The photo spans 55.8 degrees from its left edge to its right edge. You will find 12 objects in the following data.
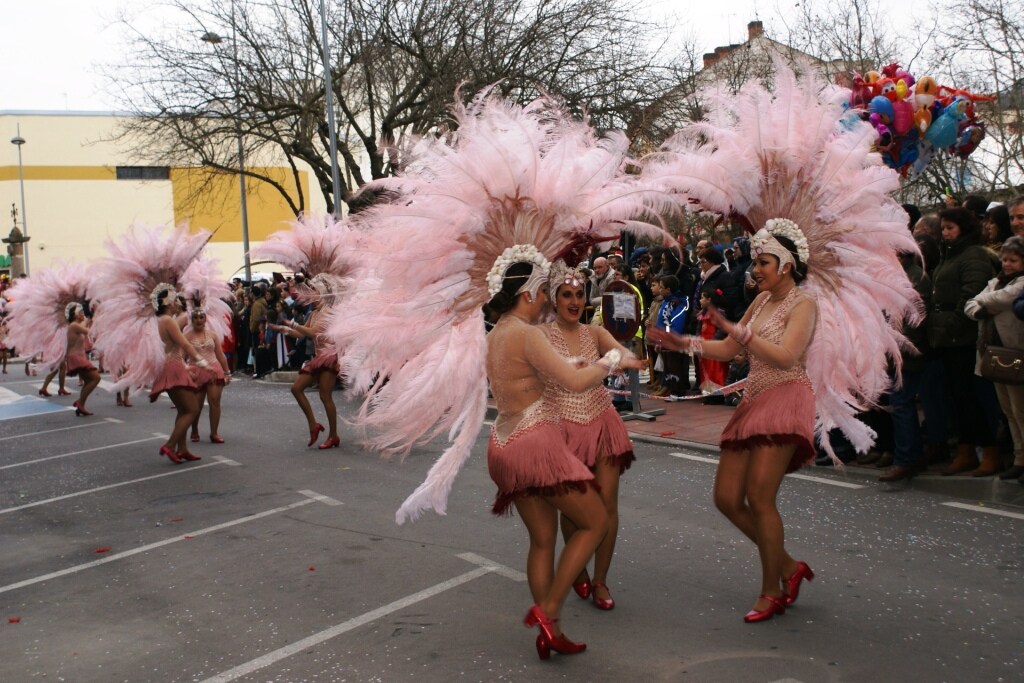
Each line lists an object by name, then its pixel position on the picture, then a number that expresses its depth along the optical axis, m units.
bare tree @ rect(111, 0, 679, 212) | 18.17
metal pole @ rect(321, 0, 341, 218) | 17.77
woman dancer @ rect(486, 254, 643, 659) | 4.04
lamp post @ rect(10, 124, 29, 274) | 42.24
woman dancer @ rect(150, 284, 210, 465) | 9.59
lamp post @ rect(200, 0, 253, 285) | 21.36
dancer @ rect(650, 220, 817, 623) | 4.45
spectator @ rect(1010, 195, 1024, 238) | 6.87
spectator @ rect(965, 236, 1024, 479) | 6.46
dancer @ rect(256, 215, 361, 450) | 9.86
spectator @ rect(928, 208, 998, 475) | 6.99
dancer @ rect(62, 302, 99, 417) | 14.72
